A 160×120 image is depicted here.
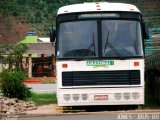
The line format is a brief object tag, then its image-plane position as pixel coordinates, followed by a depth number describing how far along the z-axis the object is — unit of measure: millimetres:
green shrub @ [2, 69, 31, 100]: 22219
